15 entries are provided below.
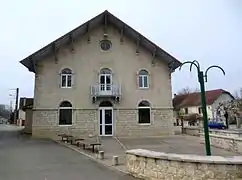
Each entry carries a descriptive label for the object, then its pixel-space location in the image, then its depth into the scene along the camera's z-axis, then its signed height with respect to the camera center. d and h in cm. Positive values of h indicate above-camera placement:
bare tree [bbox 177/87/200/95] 5347 +676
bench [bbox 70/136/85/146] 1138 -163
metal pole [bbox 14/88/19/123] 4095 +95
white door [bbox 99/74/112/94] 1520 +265
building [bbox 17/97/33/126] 3393 -8
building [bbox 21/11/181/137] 1493 +269
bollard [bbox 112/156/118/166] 687 -171
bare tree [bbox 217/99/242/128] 2291 +58
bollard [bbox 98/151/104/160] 780 -168
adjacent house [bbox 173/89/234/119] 3265 +230
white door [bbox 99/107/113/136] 1529 -50
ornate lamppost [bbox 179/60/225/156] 616 +82
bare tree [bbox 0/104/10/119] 7192 +192
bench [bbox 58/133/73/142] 1225 -153
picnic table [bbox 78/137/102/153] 1128 -174
